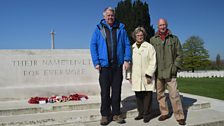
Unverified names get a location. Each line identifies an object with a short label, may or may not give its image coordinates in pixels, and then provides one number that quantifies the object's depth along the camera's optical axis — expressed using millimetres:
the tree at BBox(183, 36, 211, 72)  38938
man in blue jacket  3686
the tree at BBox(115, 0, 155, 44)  22922
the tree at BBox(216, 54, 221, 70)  52150
